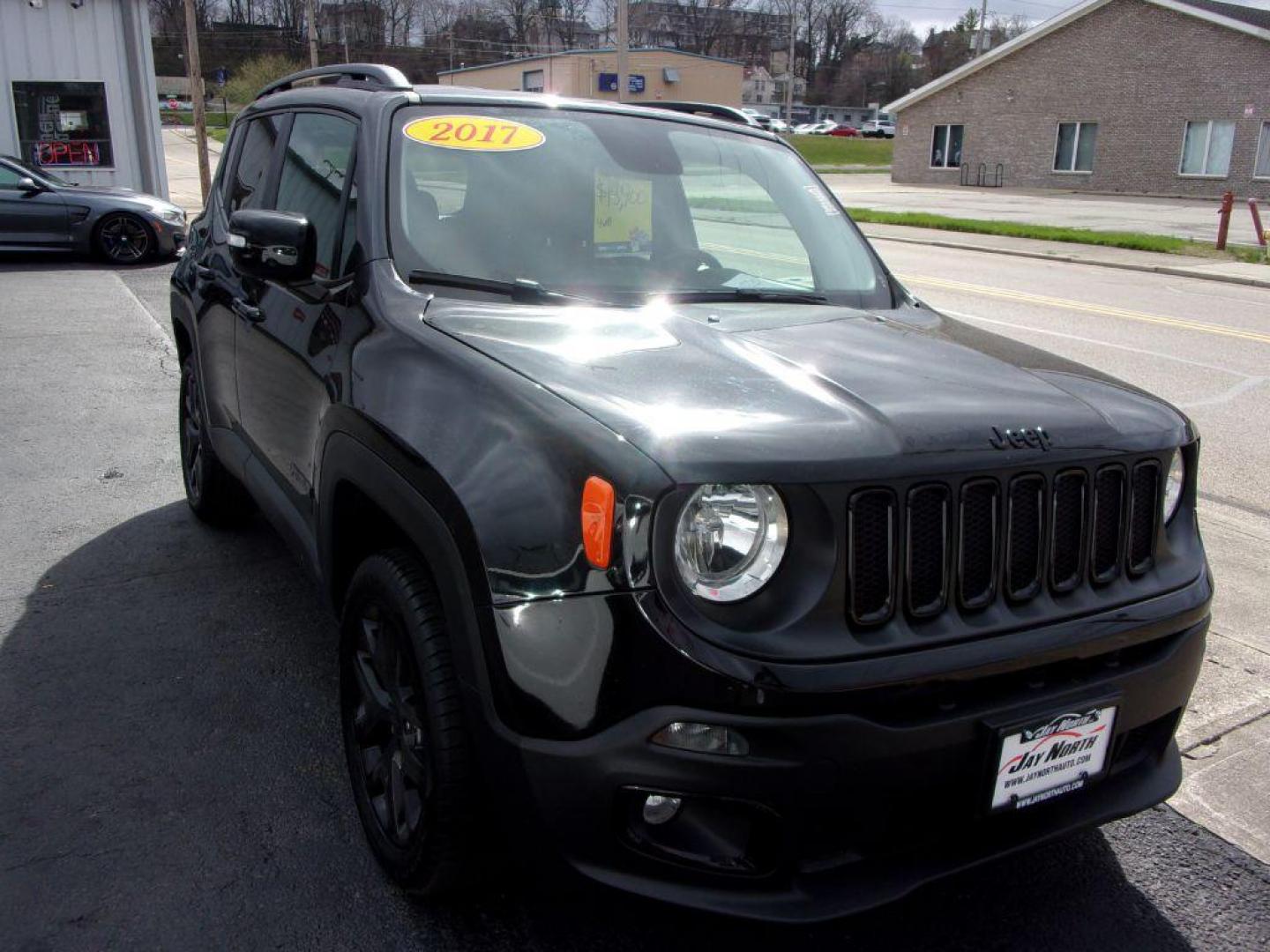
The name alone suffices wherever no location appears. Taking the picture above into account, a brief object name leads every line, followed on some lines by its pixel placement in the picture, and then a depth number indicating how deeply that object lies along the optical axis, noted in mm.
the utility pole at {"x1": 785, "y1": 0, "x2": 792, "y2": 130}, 74544
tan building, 55691
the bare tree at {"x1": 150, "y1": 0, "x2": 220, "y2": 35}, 83375
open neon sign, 22562
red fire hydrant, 20359
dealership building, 21609
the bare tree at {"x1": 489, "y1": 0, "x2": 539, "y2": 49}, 90812
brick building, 37312
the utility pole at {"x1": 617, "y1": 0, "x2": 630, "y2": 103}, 27281
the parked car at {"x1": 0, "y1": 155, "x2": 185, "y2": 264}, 15133
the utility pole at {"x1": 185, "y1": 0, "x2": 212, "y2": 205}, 24188
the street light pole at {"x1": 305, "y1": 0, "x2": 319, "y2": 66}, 34062
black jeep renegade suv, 2010
